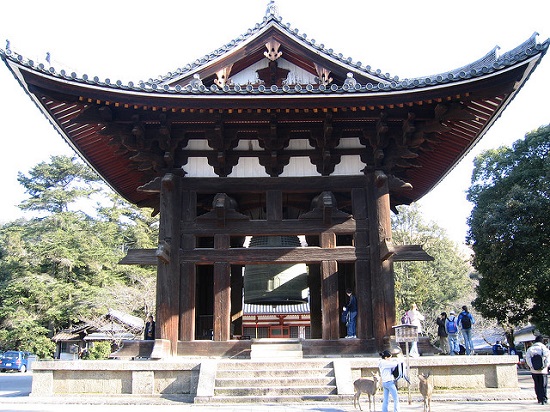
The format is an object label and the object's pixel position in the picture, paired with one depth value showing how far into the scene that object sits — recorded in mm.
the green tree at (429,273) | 44188
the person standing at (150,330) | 13138
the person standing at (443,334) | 13784
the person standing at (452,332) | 12688
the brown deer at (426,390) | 7910
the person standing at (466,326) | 12391
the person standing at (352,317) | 11758
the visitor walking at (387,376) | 7742
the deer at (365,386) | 8148
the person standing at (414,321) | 10609
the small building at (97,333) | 32469
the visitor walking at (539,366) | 9297
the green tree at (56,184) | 49375
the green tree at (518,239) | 22938
